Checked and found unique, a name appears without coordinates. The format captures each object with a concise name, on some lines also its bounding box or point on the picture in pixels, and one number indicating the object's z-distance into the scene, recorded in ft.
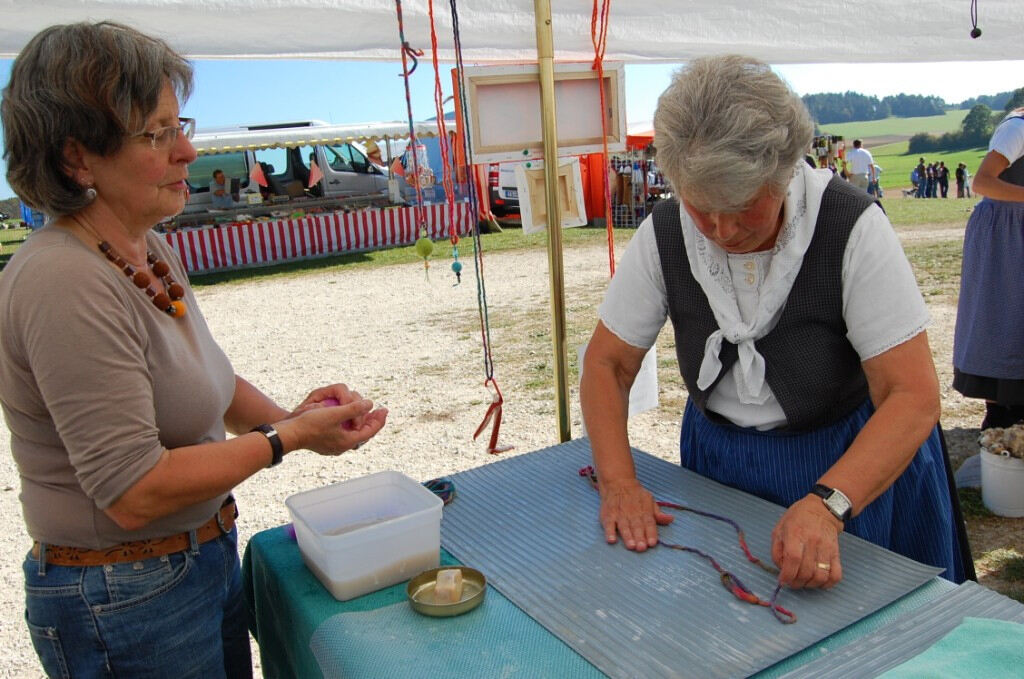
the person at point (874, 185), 47.31
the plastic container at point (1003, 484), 9.88
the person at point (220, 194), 41.60
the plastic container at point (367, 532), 3.96
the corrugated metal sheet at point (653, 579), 3.42
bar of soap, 3.81
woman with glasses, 3.43
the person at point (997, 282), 10.64
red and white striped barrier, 37.63
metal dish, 3.73
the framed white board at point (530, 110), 6.91
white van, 41.88
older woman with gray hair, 4.10
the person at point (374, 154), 36.35
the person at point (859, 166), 42.52
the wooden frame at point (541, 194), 7.45
